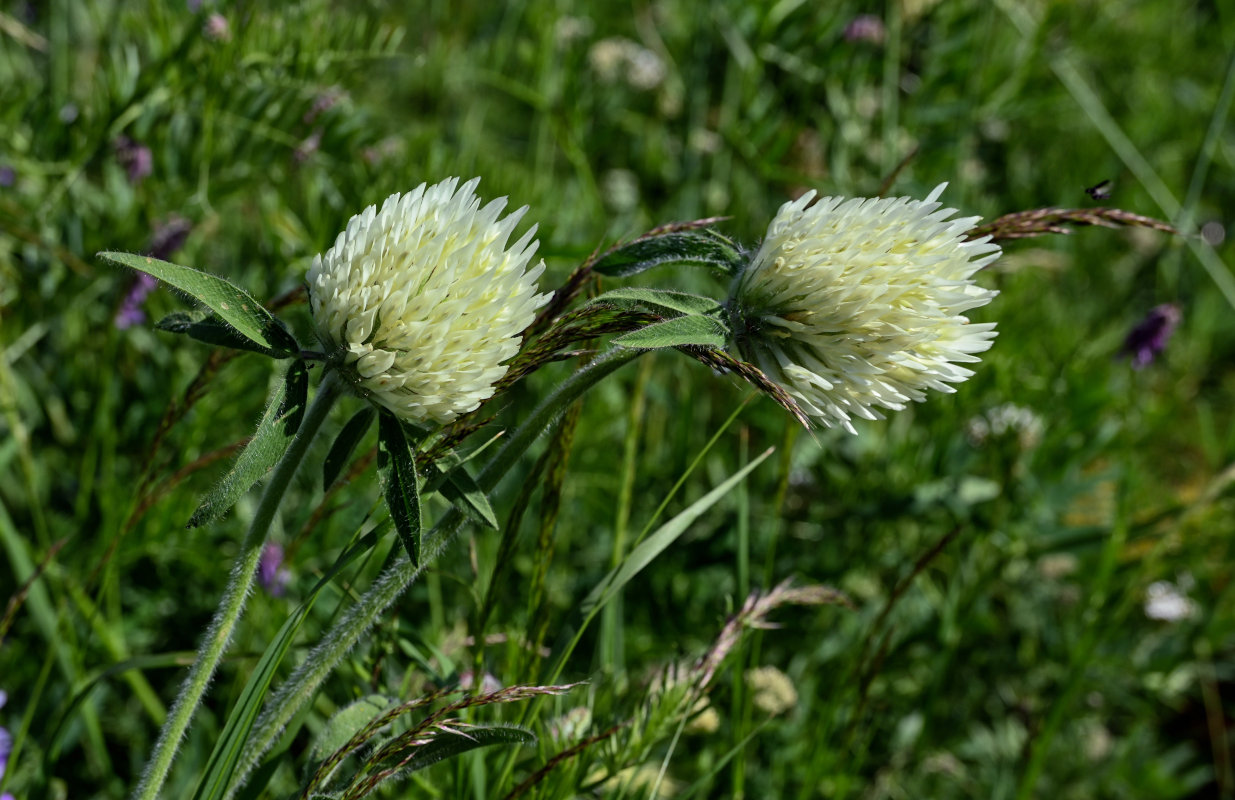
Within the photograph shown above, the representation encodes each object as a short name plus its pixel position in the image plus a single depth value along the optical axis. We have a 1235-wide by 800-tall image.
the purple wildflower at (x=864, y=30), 1.25
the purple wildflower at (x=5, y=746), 0.82
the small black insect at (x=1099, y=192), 0.76
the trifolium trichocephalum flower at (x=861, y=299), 0.73
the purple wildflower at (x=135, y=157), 0.94
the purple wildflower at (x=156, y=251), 0.92
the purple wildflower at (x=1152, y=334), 1.02
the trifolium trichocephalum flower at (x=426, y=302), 0.72
